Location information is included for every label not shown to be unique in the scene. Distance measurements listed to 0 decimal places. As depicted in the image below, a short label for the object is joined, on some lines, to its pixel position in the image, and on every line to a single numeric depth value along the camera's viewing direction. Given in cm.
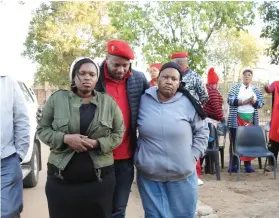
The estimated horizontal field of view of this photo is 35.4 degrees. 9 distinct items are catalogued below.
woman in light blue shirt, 342
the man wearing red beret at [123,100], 353
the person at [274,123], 844
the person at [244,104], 800
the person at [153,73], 770
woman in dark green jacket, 309
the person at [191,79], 587
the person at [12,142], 362
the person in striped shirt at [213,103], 756
